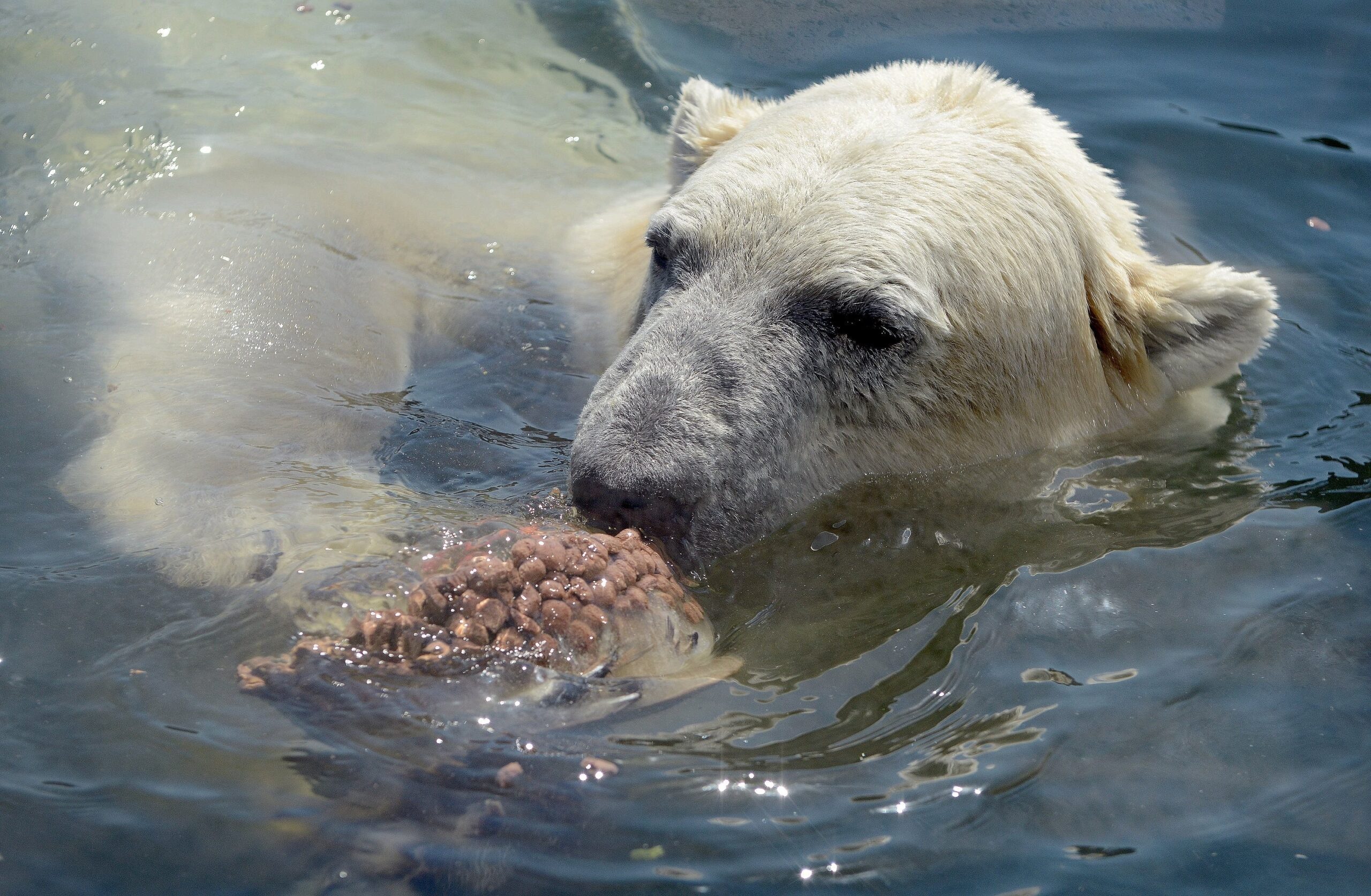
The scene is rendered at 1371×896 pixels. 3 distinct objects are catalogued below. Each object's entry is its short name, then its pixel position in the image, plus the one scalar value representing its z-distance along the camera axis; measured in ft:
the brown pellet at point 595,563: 17.06
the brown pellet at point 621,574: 17.10
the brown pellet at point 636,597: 17.20
